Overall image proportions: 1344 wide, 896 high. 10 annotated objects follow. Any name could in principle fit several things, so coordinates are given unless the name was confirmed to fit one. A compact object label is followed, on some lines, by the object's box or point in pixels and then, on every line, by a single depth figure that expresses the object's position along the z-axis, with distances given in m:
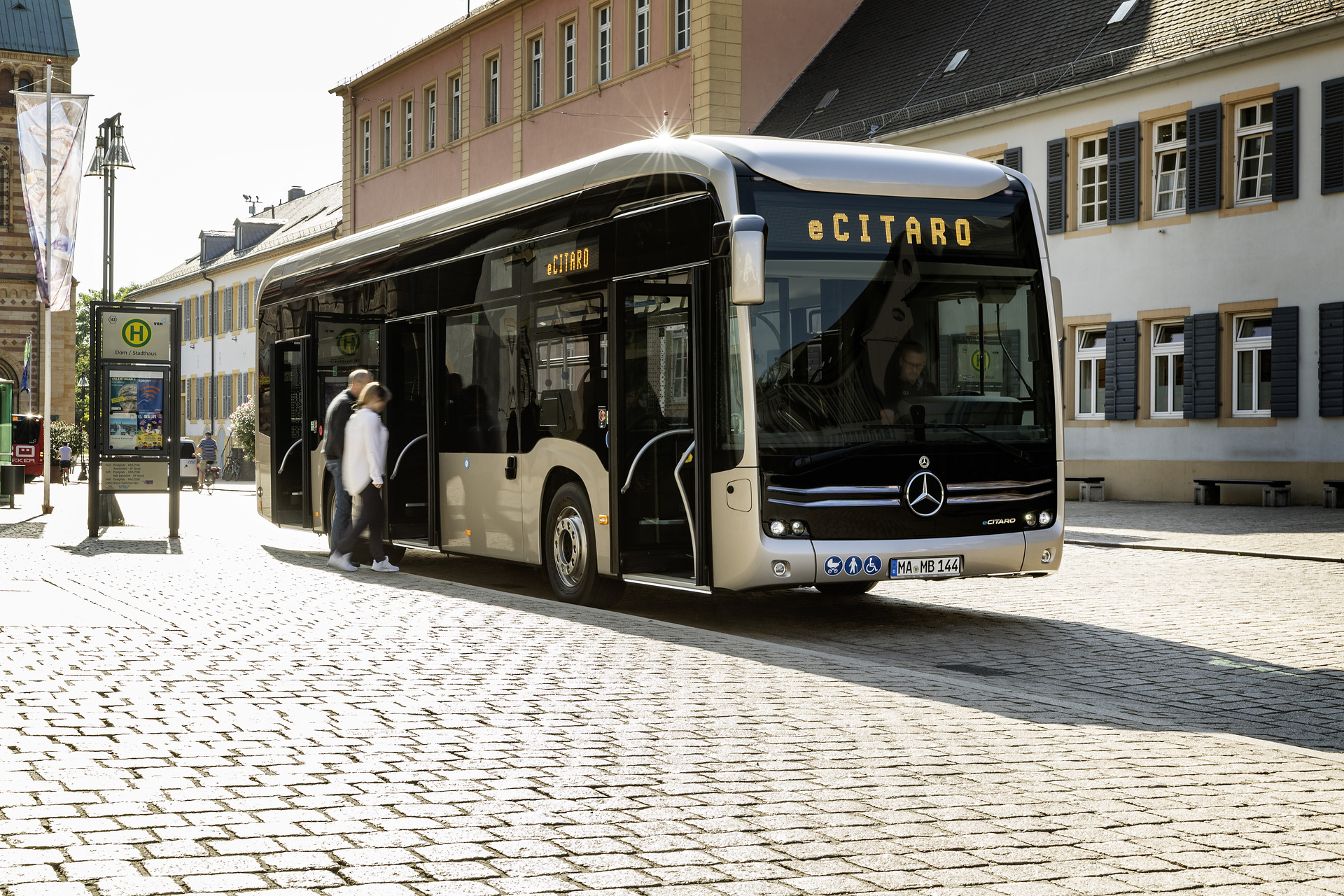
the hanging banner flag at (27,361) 57.41
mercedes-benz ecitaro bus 10.20
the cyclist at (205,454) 45.56
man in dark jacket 14.74
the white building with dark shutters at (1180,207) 25.28
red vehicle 44.56
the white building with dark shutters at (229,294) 68.38
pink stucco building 37.41
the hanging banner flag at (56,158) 23.58
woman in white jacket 14.44
